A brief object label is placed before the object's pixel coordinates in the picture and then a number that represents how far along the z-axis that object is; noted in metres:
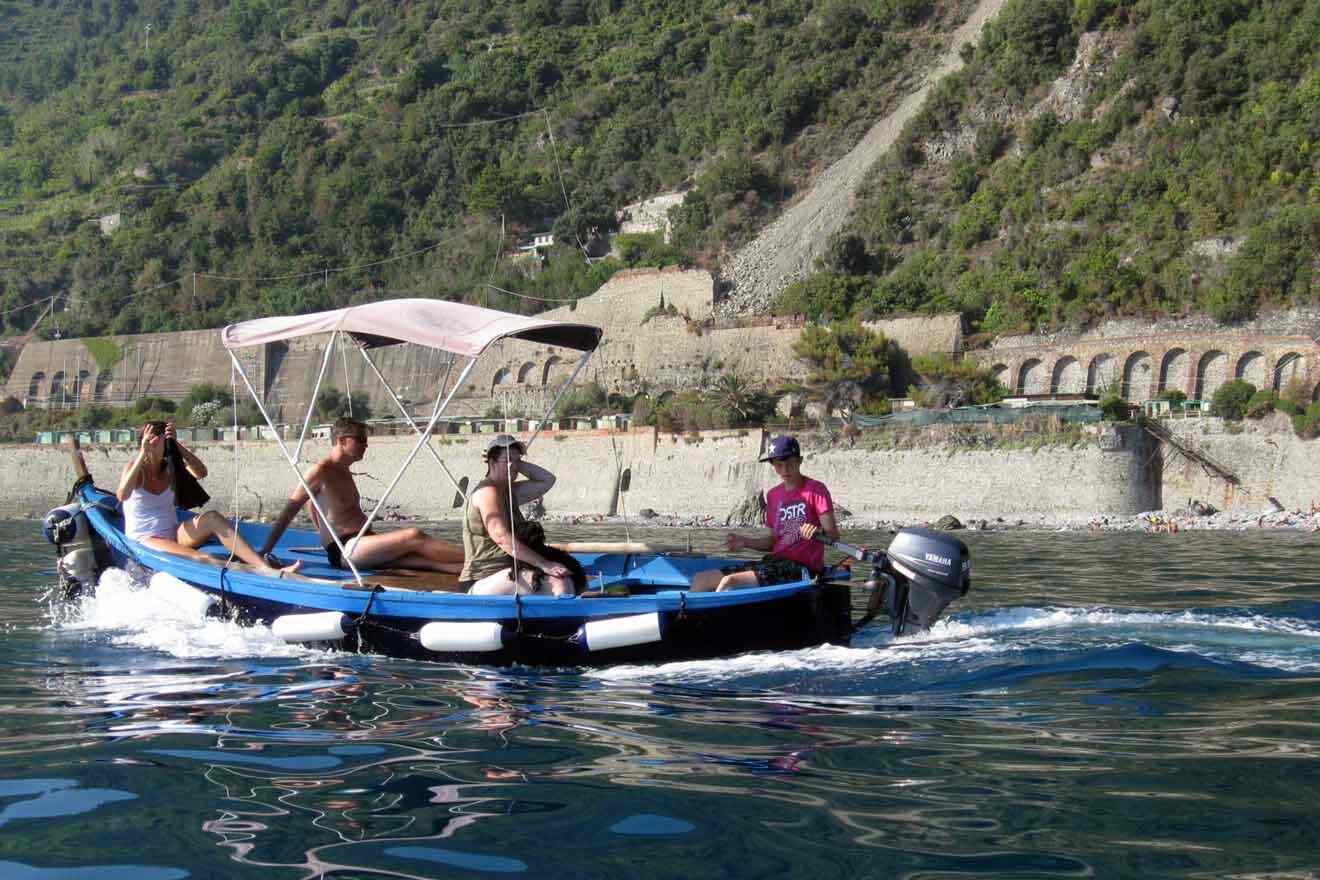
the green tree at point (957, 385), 42.50
